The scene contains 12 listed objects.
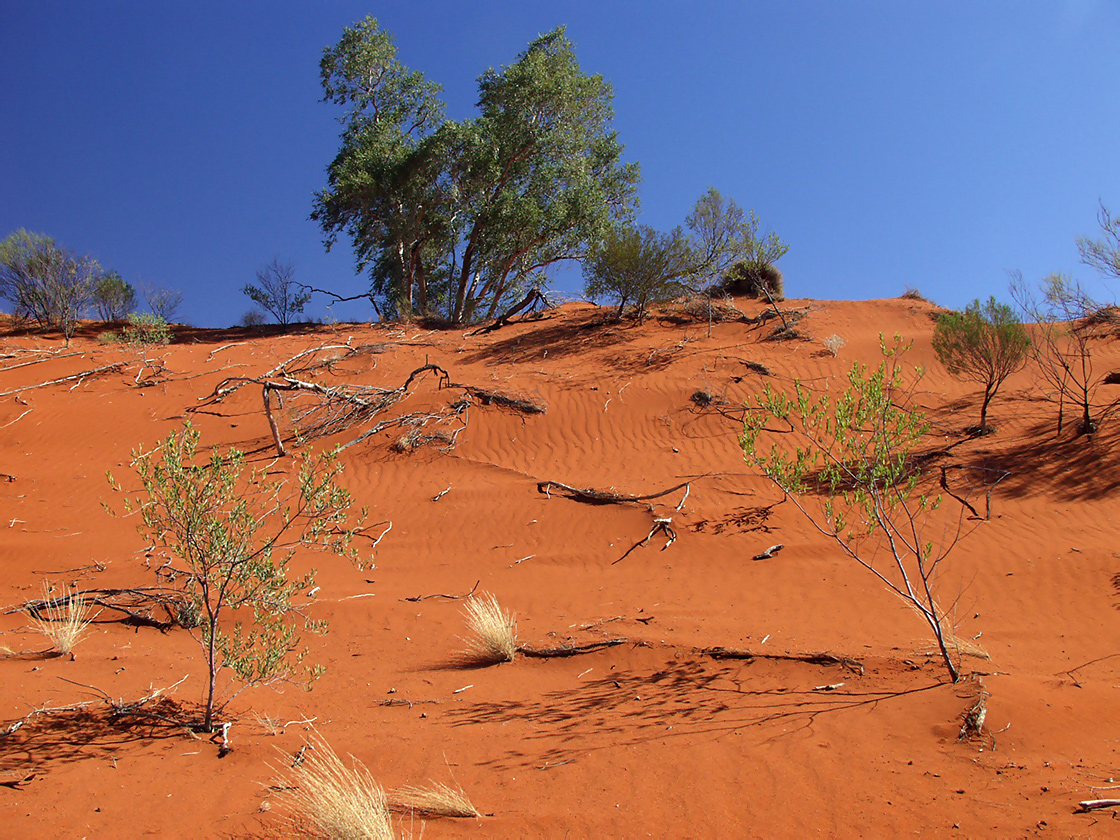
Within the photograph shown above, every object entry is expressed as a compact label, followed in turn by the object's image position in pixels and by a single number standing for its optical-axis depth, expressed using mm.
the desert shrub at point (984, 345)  11570
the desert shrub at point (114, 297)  23406
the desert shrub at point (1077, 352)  11027
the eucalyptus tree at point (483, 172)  20594
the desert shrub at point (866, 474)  4797
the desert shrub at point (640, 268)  16859
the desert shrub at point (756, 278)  19297
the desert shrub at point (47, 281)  19188
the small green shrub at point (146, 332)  16217
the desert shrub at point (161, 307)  23719
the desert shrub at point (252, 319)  23453
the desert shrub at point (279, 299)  24578
